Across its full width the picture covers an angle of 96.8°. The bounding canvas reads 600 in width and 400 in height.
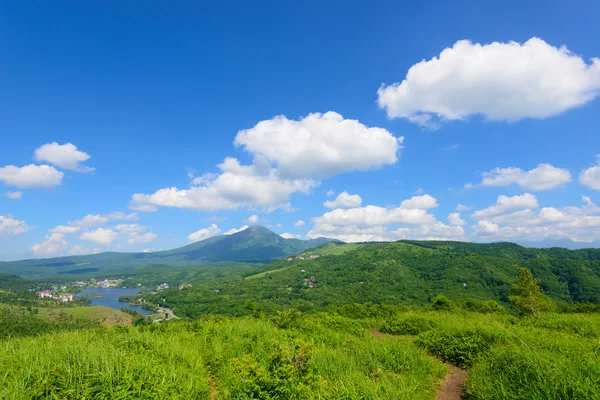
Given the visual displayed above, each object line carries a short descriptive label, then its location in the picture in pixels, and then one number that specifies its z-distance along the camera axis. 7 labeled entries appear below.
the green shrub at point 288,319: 12.46
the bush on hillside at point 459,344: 8.85
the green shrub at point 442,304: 25.58
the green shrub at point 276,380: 4.82
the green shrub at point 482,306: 26.74
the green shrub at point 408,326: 13.33
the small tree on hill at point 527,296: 33.75
